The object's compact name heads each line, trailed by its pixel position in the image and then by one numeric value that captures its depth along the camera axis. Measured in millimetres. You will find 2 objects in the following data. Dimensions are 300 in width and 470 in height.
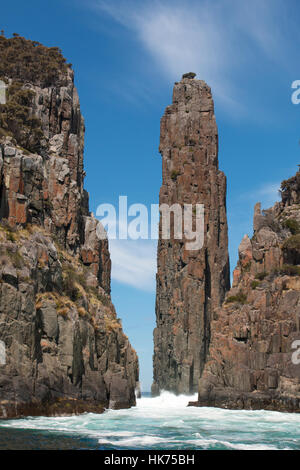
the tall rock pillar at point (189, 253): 130000
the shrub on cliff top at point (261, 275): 86825
